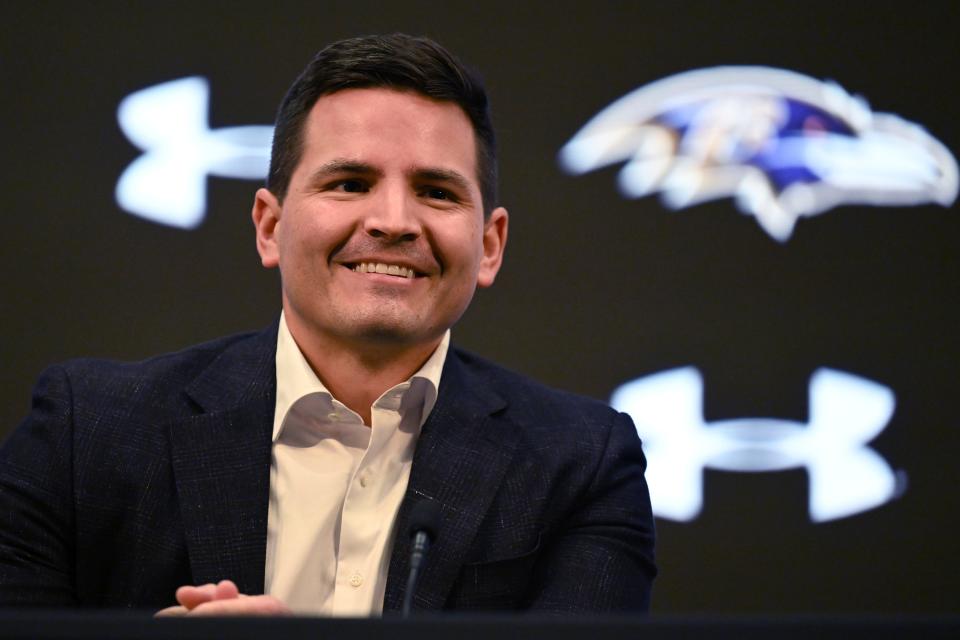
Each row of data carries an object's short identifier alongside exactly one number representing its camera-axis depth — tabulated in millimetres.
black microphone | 4909
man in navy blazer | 5071
